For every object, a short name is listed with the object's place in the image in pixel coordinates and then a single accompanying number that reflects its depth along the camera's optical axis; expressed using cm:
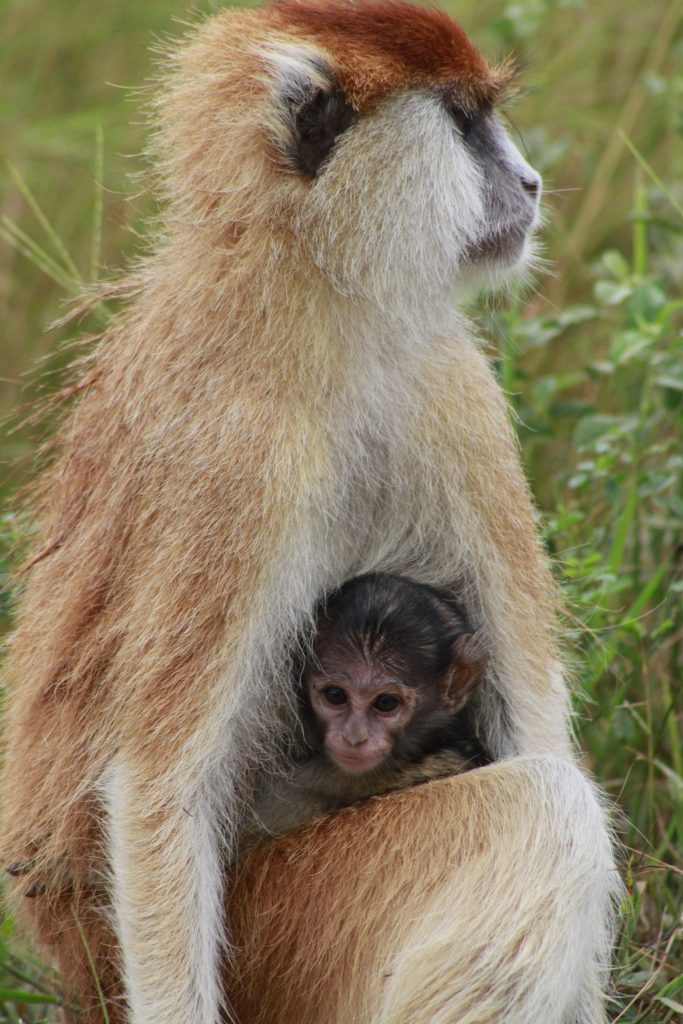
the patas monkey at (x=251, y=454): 532
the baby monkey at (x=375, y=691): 604
